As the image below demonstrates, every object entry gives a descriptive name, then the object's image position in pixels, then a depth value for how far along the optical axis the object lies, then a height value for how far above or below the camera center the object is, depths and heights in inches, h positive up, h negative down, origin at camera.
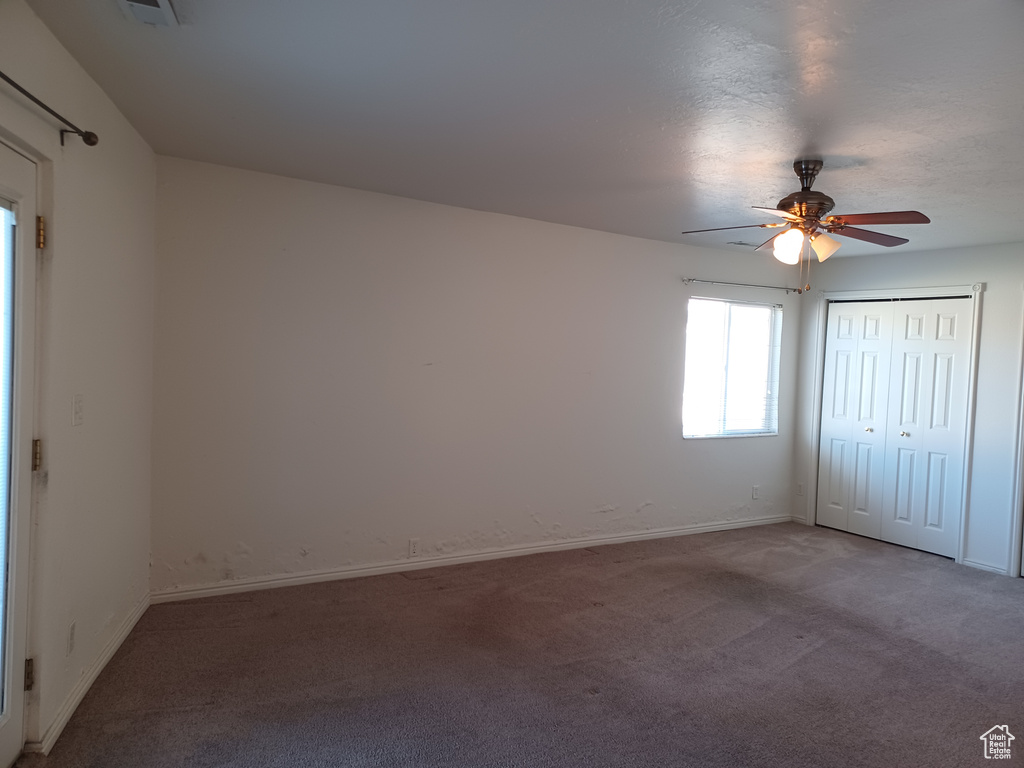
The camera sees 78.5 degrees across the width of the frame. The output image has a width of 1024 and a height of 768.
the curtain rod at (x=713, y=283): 210.7 +31.9
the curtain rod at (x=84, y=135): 84.1 +29.5
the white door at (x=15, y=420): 77.6 -9.4
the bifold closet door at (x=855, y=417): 213.8 -12.7
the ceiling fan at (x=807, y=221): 117.0 +29.8
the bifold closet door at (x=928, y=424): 194.4 -12.8
